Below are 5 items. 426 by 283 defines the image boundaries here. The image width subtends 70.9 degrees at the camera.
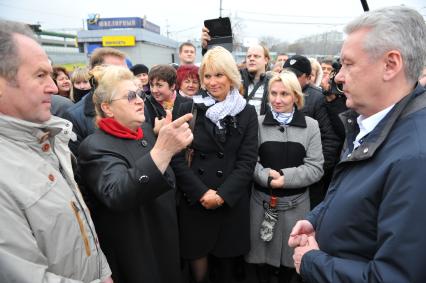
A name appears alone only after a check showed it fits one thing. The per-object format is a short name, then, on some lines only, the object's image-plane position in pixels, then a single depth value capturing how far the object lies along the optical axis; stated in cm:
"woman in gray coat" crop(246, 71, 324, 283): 294
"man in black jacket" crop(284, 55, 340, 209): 331
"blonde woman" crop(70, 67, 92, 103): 396
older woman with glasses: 177
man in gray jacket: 124
